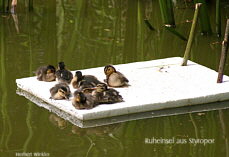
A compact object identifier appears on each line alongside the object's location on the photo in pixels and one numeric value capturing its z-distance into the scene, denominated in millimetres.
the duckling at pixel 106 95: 11267
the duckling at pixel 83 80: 11708
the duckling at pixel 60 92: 11414
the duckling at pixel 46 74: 12317
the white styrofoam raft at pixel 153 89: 11253
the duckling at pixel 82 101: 10980
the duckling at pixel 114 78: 11932
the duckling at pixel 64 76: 12086
